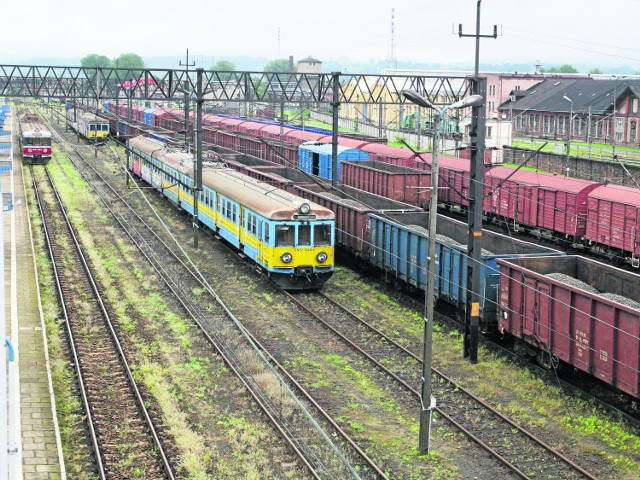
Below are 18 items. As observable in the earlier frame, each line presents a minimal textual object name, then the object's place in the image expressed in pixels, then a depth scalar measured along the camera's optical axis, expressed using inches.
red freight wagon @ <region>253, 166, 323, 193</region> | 1628.9
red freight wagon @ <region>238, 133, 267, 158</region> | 2250.2
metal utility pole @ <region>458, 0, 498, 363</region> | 813.2
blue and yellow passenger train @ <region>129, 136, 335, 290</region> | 1063.6
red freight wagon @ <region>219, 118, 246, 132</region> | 2940.5
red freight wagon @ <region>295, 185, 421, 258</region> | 1155.9
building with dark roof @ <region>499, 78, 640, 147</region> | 2918.3
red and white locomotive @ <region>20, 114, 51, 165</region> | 2596.0
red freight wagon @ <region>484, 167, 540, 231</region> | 1497.9
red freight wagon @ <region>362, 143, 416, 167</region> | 1884.8
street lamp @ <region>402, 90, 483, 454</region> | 608.1
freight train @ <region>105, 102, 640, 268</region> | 1296.8
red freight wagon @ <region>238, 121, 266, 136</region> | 2704.2
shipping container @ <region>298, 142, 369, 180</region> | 1756.9
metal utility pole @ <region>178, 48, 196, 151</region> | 1443.7
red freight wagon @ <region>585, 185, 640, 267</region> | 1251.8
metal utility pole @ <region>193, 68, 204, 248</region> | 1277.6
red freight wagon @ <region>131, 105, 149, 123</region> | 3957.2
